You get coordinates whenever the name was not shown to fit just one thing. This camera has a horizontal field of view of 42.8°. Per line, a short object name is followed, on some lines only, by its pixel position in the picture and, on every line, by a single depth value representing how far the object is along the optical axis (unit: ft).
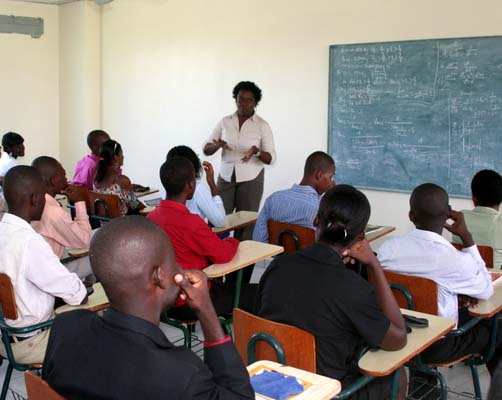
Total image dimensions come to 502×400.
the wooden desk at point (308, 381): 5.64
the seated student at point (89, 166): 18.21
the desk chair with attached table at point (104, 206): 15.27
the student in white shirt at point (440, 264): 8.84
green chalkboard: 16.92
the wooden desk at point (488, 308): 8.63
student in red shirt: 10.28
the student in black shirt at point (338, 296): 6.70
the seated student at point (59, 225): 11.54
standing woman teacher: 18.42
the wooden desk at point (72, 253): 11.39
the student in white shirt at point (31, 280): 8.64
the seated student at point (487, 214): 11.95
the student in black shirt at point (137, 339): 4.47
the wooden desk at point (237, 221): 13.64
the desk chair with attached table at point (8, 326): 8.43
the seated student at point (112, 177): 15.94
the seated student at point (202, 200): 13.24
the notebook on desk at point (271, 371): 5.67
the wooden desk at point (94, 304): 8.63
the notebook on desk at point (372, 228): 13.83
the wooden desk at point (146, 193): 18.36
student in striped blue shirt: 12.51
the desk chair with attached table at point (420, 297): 8.65
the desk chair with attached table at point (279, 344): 6.69
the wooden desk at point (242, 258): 9.97
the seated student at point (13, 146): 20.88
